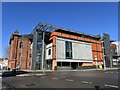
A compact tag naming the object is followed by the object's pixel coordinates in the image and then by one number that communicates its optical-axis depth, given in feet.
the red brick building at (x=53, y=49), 101.31
